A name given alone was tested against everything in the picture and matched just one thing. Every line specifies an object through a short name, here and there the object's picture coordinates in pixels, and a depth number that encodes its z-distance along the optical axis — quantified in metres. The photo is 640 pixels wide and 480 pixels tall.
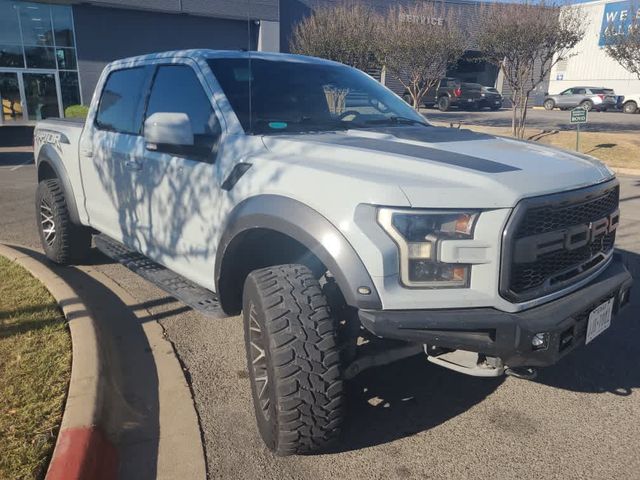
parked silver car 35.06
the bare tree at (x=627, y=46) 18.02
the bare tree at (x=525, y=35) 16.30
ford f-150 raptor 2.30
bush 20.14
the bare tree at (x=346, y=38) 19.42
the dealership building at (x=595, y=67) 42.22
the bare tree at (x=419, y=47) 18.69
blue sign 20.84
